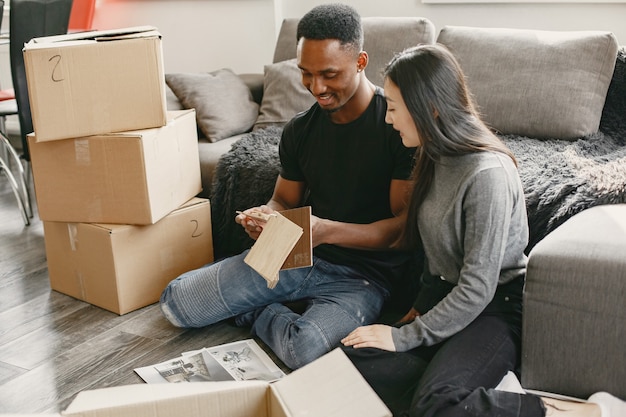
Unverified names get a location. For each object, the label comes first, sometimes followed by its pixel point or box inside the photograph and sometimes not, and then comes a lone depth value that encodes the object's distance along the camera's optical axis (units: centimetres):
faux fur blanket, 192
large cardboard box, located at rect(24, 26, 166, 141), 203
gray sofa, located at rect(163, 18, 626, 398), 157
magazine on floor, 187
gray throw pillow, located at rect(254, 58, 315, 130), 287
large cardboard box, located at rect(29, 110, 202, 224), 217
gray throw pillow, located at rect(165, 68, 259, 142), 287
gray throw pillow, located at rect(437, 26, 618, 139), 248
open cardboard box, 98
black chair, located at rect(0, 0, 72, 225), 290
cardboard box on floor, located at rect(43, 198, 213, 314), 224
